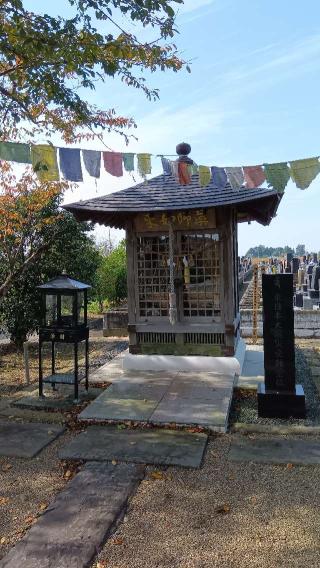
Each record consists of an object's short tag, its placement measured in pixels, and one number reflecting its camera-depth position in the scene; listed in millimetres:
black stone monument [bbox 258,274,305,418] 5957
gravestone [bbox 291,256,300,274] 26734
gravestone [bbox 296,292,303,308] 17775
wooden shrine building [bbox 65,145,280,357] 7898
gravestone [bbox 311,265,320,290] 17984
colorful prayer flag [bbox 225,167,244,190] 6073
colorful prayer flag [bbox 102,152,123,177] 5989
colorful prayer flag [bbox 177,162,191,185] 6340
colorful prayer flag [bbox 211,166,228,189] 6180
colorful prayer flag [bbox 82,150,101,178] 5945
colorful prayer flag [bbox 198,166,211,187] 6174
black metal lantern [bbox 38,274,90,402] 6707
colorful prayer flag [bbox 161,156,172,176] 6124
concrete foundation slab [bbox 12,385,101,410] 6504
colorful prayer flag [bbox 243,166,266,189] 5945
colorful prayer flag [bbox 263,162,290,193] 5770
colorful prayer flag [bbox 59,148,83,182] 5906
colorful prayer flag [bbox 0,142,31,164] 5646
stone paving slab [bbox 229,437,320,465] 4672
